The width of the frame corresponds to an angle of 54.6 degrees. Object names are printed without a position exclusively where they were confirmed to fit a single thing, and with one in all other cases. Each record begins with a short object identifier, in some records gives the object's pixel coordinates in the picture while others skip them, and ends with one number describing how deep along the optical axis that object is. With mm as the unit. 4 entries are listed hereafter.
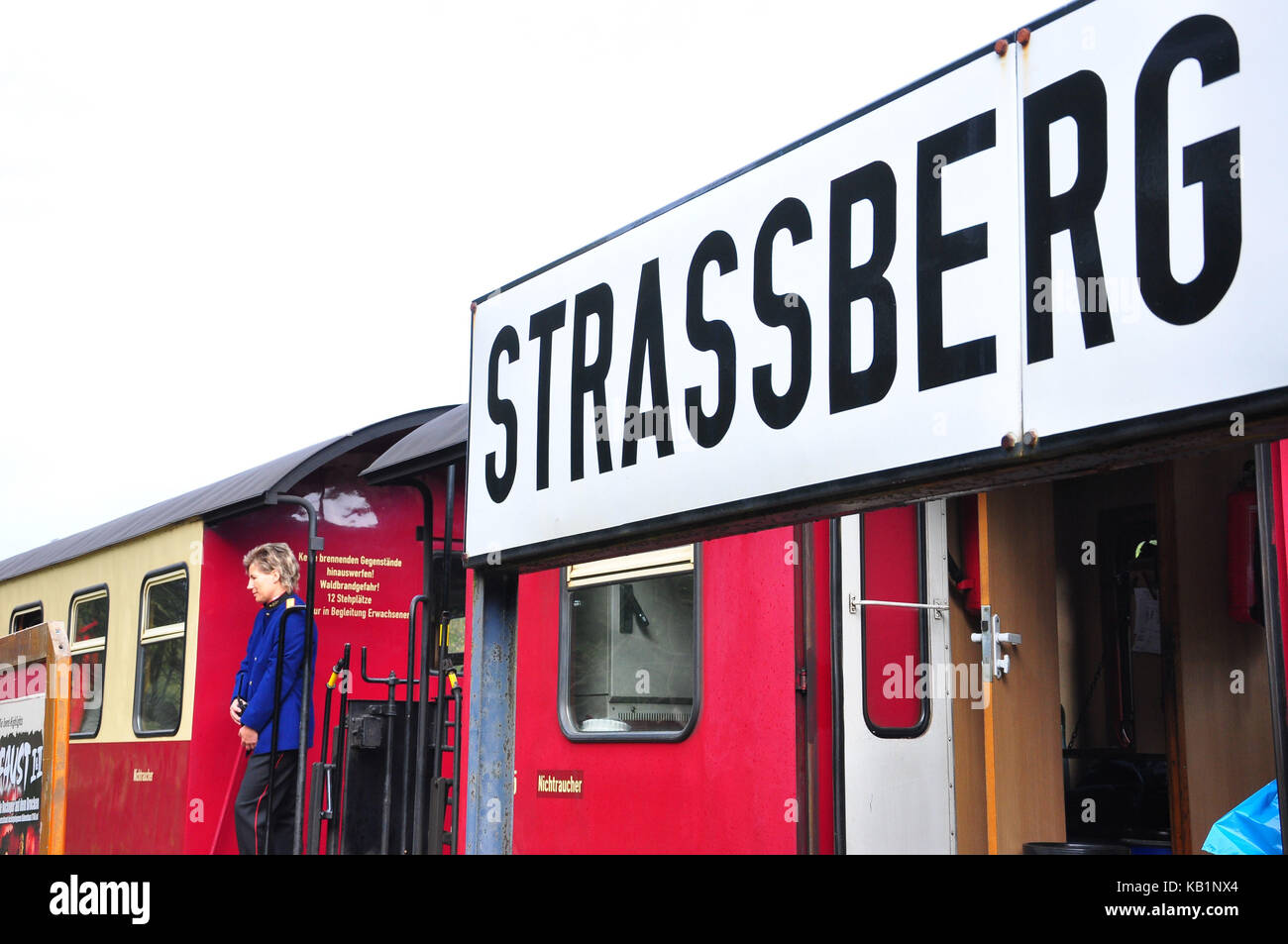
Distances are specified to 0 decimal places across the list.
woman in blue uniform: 6301
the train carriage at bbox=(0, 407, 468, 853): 6656
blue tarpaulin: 3277
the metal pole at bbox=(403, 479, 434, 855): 5542
